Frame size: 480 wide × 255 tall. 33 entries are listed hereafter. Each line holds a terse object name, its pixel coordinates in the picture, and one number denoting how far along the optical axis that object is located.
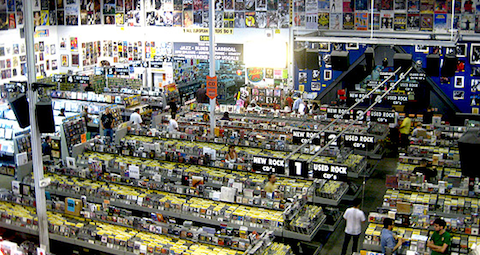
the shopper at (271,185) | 11.14
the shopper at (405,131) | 16.67
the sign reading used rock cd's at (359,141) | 11.15
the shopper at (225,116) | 16.83
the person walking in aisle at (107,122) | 16.56
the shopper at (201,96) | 20.80
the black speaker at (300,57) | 16.12
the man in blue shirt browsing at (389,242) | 9.14
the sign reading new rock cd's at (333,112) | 14.99
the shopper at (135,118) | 16.91
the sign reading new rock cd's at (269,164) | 10.08
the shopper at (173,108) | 18.04
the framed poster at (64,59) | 25.67
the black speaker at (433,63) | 15.12
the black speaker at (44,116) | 9.26
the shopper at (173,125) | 15.85
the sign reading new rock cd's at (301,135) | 12.73
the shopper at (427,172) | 11.90
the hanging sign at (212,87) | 14.50
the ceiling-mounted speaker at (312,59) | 15.95
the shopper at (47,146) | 14.98
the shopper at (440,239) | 8.80
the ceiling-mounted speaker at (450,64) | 15.41
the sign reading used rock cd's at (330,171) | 9.97
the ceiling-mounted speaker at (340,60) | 14.80
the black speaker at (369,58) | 14.74
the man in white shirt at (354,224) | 10.43
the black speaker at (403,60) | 14.77
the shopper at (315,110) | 18.15
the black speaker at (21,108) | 9.49
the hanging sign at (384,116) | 13.34
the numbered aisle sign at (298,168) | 9.99
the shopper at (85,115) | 17.71
